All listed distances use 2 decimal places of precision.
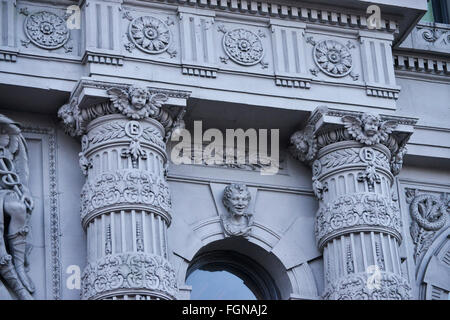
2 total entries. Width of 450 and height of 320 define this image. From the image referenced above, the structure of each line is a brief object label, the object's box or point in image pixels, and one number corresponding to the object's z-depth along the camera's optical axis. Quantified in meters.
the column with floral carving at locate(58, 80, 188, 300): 21.92
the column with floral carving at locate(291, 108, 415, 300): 23.19
